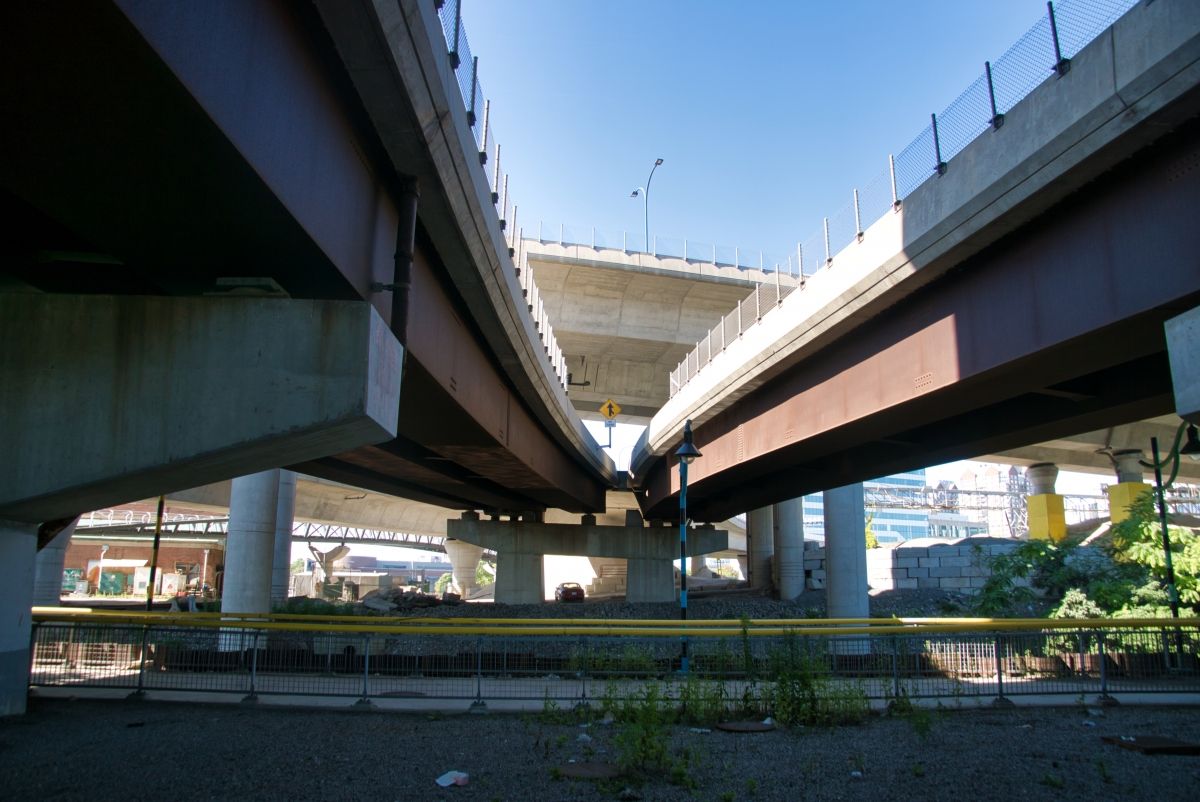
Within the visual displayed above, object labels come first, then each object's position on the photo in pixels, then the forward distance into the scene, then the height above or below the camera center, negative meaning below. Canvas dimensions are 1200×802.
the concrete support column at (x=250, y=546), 23.09 +0.14
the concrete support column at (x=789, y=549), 39.84 +0.15
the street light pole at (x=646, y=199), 41.56 +18.98
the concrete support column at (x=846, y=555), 26.42 -0.09
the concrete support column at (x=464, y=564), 78.56 -1.21
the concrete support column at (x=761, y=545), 44.91 +0.38
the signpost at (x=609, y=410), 34.38 +5.95
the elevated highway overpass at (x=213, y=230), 4.80 +2.54
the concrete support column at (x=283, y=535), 25.27 +0.51
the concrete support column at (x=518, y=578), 37.44 -1.20
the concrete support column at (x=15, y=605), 8.29 -0.56
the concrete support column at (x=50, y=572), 23.98 -0.62
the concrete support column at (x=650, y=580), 38.19 -1.32
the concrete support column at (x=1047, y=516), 43.47 +1.94
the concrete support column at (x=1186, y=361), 6.81 +1.61
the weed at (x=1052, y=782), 6.54 -1.83
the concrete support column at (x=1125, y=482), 38.53 +3.51
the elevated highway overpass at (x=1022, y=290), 7.40 +3.28
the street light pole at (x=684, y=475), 14.95 +1.43
